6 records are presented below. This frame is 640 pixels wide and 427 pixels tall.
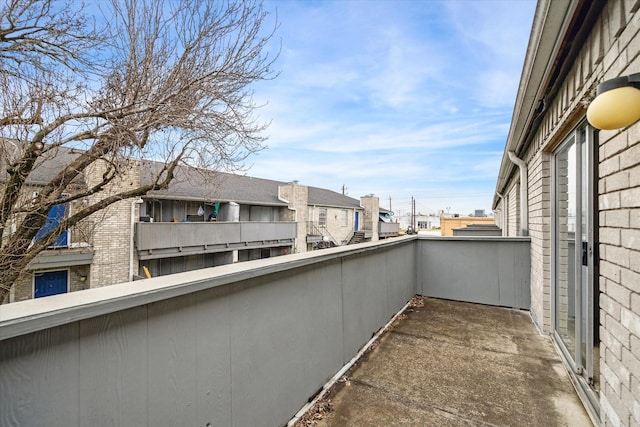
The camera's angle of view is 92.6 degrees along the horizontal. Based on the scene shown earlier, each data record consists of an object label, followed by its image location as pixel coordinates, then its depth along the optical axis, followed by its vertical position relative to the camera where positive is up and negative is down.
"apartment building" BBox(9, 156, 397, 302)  9.02 -0.57
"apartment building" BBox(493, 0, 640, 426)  1.57 +0.16
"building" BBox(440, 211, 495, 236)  31.55 -0.31
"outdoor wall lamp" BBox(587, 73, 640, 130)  1.37 +0.53
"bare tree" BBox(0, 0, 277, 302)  4.36 +2.11
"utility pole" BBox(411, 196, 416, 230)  51.53 +2.28
